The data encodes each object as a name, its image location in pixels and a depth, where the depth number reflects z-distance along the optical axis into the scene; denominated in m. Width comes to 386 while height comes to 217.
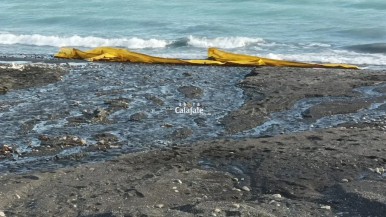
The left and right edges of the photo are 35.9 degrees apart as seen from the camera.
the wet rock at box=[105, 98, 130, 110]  9.43
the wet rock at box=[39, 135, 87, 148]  7.38
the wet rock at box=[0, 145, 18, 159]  6.95
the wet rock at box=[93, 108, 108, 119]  8.77
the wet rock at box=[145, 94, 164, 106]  9.74
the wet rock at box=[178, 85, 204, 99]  10.32
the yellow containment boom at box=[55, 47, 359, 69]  13.88
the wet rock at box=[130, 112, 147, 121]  8.72
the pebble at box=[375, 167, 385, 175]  6.32
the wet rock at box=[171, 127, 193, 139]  7.90
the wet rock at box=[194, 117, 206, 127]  8.52
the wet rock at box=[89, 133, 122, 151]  7.33
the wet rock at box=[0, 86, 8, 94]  10.39
